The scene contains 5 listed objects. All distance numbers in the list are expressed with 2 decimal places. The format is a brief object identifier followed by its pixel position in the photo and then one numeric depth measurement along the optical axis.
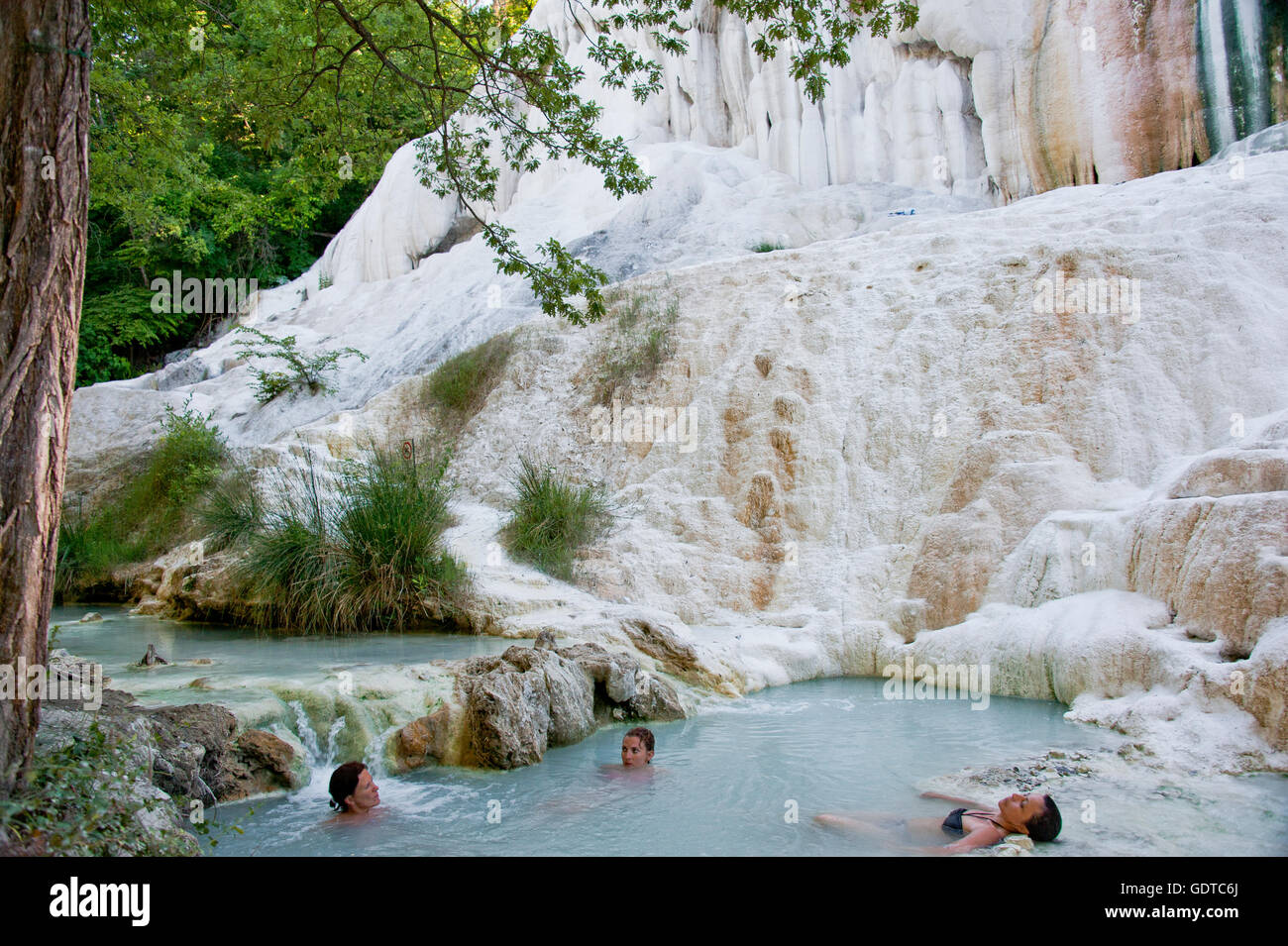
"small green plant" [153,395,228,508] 9.59
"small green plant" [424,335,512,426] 10.32
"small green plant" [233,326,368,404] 11.95
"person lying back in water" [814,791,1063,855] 3.25
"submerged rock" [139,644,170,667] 5.41
